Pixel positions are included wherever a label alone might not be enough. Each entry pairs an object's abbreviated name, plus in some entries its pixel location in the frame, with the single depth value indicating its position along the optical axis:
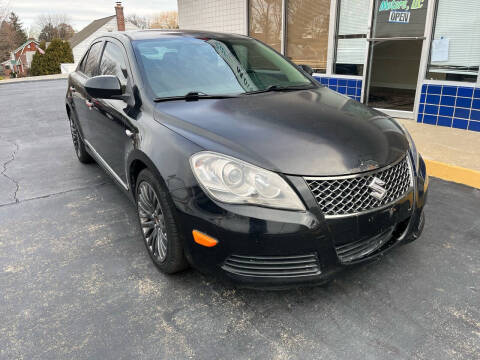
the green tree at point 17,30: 62.12
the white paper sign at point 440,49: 5.69
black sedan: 1.92
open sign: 6.10
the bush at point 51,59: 34.66
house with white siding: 42.61
